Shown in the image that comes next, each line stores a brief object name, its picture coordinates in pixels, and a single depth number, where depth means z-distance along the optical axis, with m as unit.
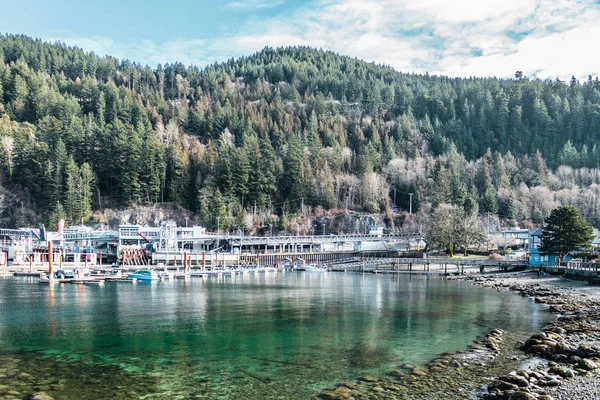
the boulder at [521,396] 13.19
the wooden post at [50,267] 55.97
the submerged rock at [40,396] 14.32
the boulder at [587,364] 16.75
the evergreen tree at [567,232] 59.16
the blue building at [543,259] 64.67
